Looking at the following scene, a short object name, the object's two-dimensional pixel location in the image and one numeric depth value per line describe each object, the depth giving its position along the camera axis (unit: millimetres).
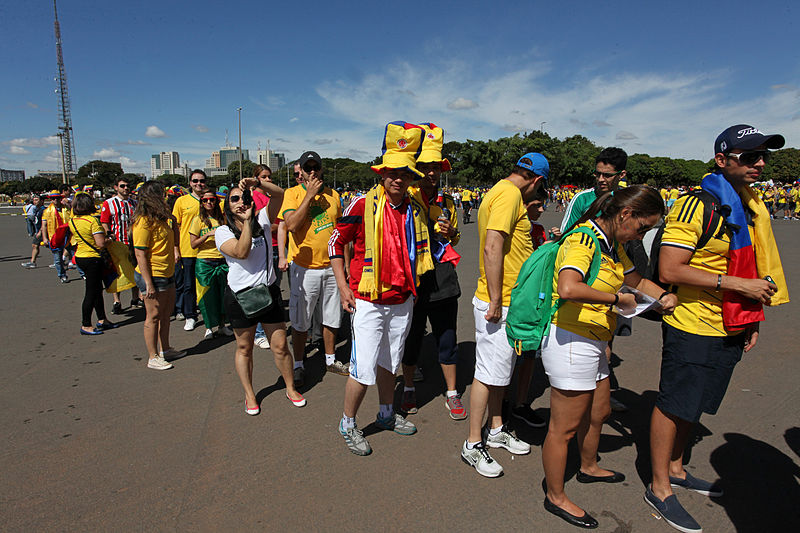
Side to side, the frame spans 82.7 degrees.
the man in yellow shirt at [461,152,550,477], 2906
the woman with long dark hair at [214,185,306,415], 3602
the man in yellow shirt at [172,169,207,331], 6031
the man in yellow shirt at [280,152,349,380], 4496
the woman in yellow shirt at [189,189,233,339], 5523
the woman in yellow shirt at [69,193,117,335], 6027
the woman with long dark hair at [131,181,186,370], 4691
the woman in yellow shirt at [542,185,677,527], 2236
